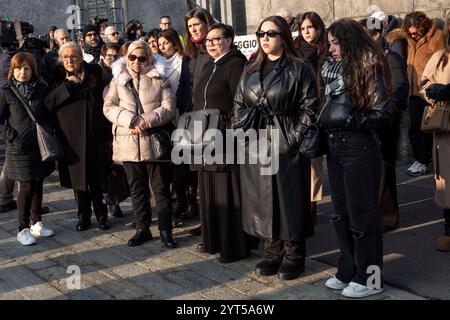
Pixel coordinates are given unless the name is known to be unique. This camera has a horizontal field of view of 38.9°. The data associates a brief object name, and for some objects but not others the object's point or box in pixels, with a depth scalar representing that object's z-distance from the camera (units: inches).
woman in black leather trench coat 171.8
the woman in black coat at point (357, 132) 153.4
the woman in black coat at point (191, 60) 219.3
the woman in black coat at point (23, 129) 226.5
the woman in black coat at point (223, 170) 194.5
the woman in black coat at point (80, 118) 230.2
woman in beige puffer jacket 211.8
